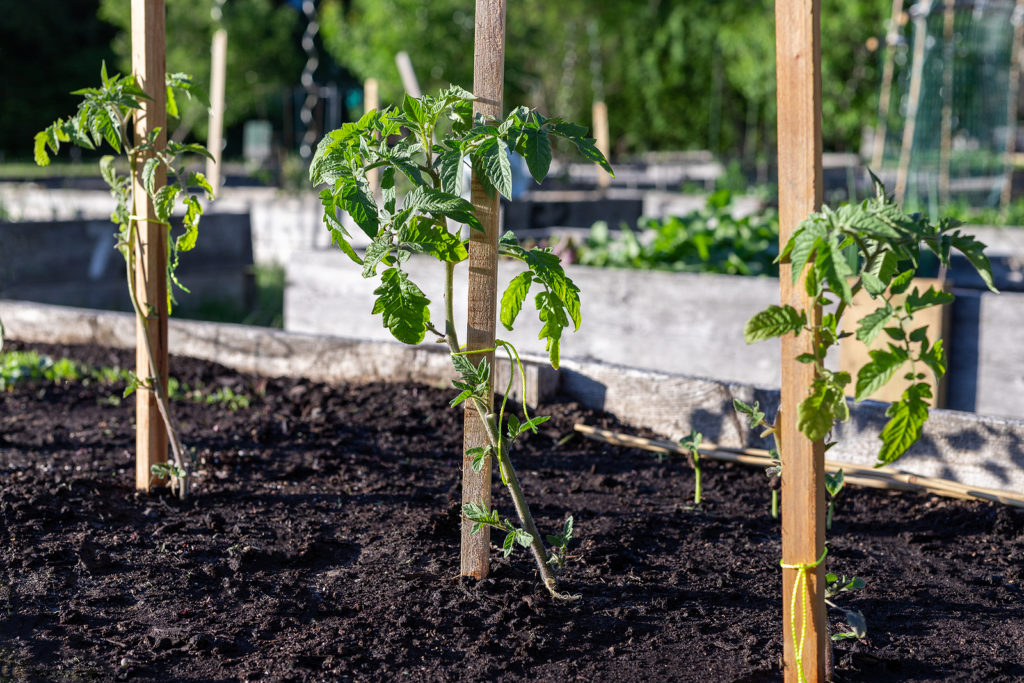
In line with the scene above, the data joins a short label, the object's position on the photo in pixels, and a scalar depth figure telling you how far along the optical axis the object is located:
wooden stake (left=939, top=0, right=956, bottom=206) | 8.95
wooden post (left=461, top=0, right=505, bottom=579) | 2.09
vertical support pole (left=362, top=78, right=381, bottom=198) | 8.87
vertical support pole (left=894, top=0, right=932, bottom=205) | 8.05
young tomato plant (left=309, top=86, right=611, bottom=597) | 1.89
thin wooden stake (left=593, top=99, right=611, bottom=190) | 12.19
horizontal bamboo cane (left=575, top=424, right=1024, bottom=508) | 2.90
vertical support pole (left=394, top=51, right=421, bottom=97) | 8.66
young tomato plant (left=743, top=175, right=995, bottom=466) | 1.51
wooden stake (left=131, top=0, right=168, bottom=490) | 2.71
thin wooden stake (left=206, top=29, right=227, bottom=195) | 9.73
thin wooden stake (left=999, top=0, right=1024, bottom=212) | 9.87
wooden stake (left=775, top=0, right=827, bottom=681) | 1.63
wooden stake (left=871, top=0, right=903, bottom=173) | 8.82
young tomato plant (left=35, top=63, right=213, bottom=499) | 2.54
